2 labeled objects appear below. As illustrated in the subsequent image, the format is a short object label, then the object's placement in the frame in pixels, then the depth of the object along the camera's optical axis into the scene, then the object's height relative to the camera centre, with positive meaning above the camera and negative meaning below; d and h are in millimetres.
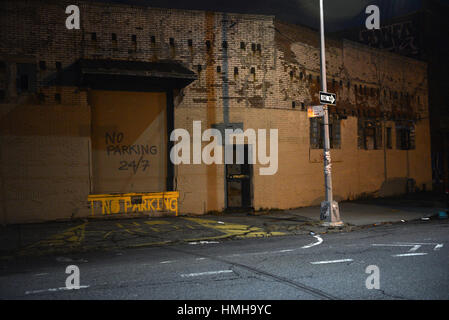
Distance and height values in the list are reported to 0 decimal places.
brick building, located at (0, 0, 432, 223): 13094 +2184
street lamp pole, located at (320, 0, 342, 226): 12336 -371
